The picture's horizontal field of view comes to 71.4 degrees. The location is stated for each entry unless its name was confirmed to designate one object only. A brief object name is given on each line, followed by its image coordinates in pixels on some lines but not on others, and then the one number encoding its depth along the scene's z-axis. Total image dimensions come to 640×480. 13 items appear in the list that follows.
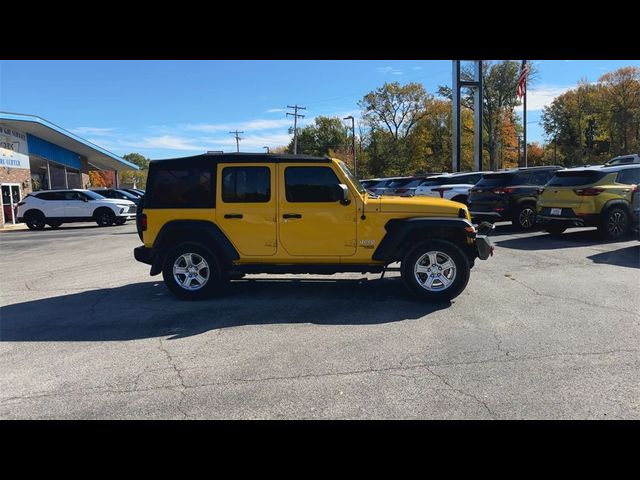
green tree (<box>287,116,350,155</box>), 81.69
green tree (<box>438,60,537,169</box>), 55.80
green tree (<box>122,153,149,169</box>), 146.12
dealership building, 25.45
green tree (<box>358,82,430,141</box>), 62.56
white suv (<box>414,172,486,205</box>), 14.91
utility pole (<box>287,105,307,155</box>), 63.64
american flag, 29.73
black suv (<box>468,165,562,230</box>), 12.72
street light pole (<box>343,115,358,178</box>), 55.96
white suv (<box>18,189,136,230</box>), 21.45
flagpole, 30.62
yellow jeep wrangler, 5.96
